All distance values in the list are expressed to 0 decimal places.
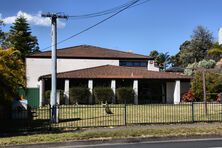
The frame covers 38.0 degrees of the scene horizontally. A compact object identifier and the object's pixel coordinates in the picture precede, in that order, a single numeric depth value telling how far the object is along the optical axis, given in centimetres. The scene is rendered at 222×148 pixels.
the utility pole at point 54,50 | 1757
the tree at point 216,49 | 1870
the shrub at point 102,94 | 3234
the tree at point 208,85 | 3171
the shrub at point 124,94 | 3275
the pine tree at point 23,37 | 5849
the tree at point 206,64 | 4499
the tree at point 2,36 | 2336
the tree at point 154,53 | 8210
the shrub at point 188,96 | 3277
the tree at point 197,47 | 5936
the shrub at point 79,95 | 3203
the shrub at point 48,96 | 3216
